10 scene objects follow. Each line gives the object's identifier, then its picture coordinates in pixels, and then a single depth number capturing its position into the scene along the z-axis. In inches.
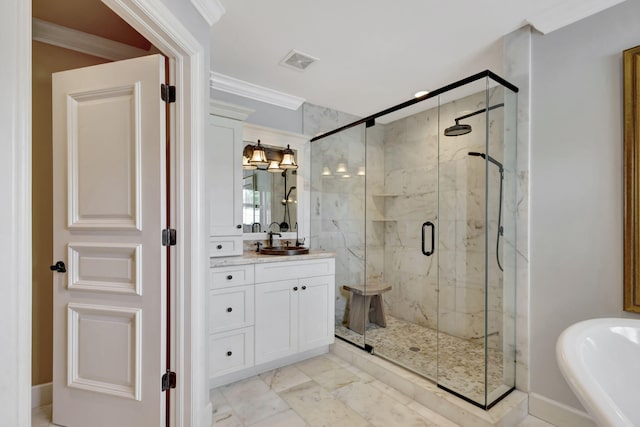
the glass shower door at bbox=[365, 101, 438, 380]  120.0
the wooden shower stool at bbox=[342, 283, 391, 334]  120.3
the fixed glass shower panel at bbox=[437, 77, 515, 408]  79.6
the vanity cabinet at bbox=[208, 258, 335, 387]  86.7
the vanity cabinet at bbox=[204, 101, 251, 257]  94.1
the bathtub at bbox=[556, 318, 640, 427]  36.2
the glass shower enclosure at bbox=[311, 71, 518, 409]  80.3
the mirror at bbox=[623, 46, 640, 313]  62.7
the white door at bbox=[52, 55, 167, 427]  64.1
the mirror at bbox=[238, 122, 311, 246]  115.0
